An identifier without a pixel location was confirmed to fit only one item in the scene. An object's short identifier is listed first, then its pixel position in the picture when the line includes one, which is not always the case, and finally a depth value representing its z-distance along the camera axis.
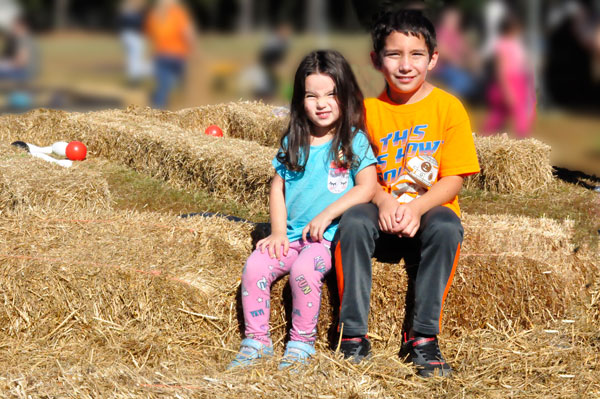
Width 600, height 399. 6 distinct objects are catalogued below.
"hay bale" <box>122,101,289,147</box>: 8.53
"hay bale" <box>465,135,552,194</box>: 6.54
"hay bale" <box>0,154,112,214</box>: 5.74
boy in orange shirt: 3.15
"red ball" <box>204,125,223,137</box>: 8.82
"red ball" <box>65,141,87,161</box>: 8.09
